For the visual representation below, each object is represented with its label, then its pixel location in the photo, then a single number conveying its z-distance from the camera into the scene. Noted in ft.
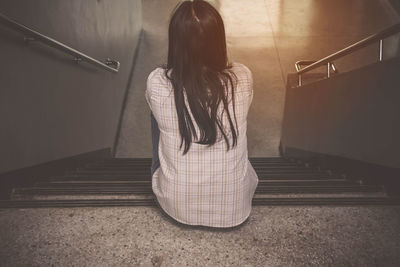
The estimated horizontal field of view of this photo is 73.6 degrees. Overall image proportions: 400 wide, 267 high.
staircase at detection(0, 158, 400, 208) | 4.92
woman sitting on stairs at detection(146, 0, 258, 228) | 3.76
